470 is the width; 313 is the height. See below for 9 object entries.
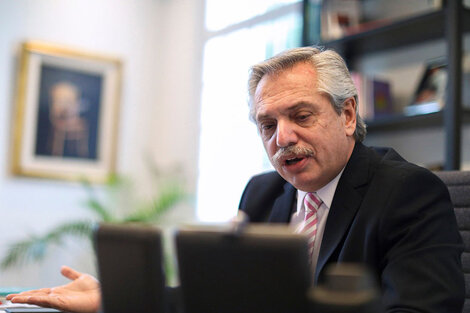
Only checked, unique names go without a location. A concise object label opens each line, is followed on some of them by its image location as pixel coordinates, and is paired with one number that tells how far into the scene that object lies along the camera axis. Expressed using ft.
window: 14.29
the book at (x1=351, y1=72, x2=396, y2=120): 11.10
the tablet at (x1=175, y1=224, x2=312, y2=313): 2.26
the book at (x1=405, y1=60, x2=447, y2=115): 10.02
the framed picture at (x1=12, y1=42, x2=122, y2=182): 15.53
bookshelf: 9.12
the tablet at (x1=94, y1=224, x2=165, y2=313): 2.70
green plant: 14.87
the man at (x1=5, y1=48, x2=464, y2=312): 4.11
